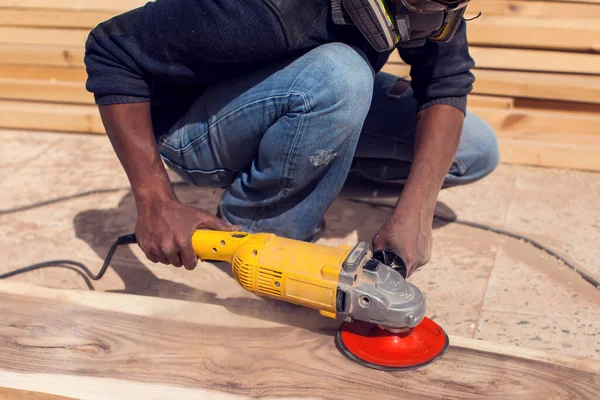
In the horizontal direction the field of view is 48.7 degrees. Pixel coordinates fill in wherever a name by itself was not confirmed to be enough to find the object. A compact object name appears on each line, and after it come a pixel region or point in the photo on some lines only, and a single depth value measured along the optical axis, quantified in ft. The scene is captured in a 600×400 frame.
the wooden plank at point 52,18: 11.19
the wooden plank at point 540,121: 10.36
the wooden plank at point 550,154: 10.25
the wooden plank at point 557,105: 10.34
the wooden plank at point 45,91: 11.84
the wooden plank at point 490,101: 10.55
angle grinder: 5.14
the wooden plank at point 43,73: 11.81
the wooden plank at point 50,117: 11.86
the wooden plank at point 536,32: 9.89
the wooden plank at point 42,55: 11.56
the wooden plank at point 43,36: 11.46
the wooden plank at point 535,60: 10.09
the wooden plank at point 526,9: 9.93
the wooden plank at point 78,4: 11.01
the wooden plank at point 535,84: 10.14
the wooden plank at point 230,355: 5.21
